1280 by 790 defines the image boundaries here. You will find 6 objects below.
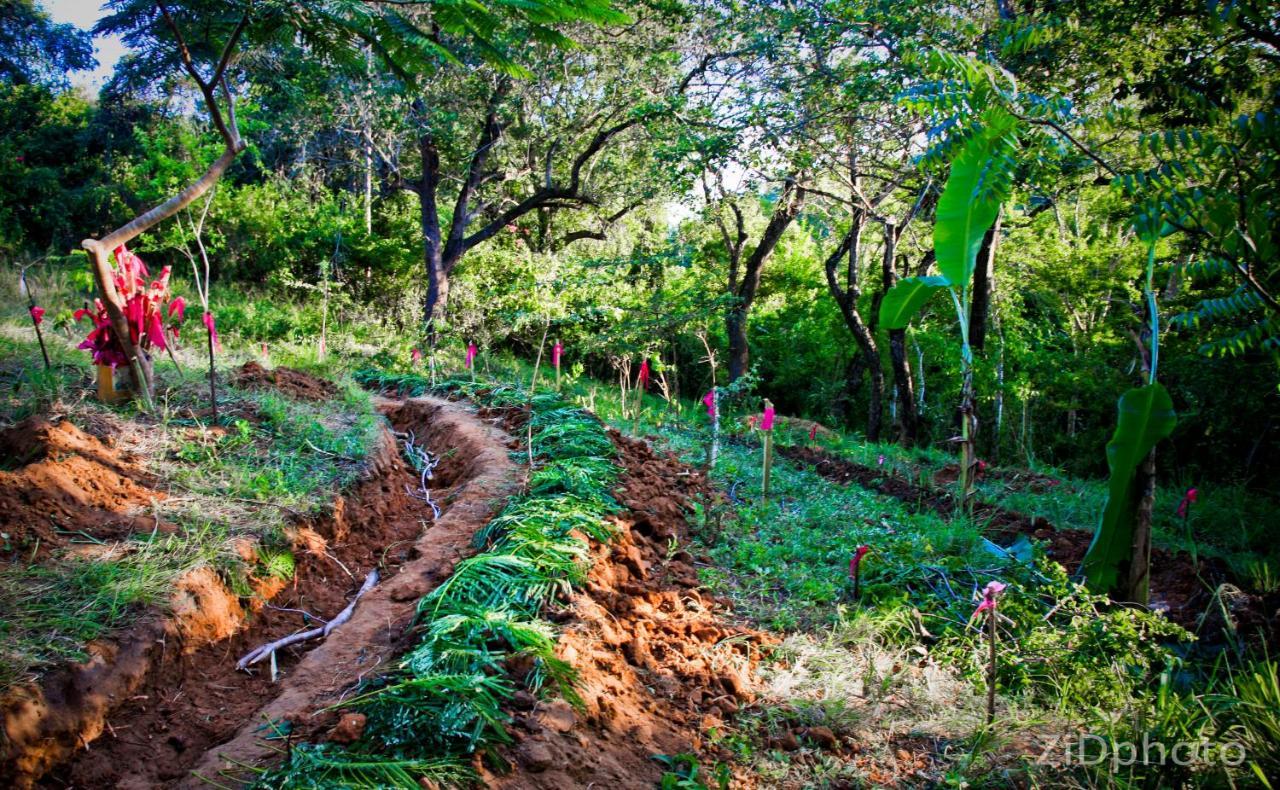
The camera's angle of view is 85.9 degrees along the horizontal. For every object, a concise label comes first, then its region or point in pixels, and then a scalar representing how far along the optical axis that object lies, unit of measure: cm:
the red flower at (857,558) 401
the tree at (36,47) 1612
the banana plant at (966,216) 368
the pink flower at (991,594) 272
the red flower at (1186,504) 527
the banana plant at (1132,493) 348
